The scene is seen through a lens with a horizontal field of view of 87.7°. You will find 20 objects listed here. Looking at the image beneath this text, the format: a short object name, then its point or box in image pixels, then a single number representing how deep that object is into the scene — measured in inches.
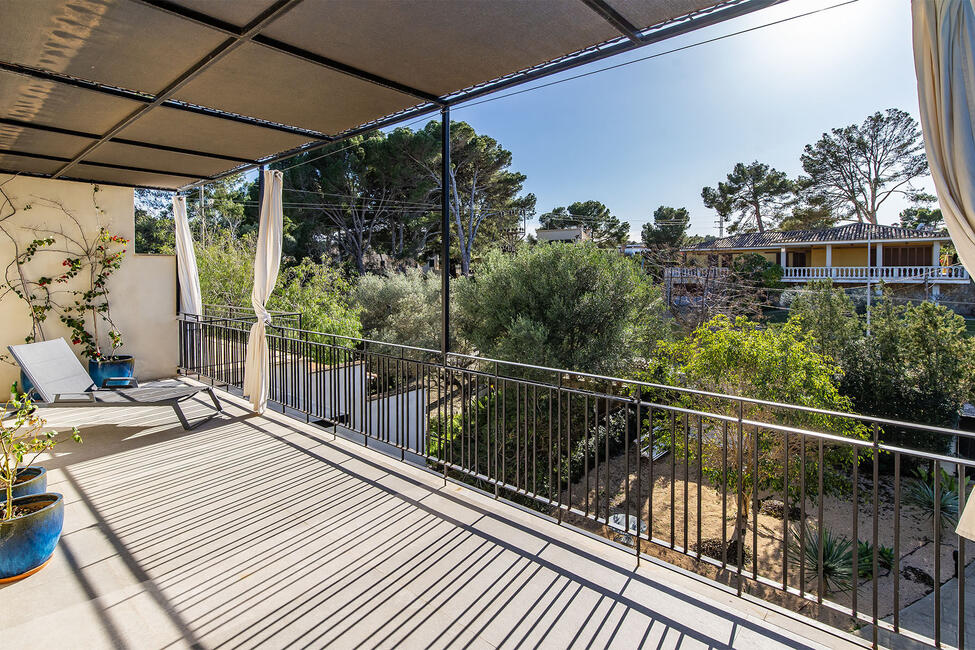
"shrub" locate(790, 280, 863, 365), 339.9
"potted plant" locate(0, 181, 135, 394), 221.6
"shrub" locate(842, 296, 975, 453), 294.7
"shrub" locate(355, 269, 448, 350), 549.6
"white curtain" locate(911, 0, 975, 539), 66.0
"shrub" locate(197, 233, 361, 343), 420.8
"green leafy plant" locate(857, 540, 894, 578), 186.5
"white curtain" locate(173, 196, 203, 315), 258.5
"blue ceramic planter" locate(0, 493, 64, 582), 87.7
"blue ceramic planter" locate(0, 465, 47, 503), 100.9
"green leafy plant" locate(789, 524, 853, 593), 170.7
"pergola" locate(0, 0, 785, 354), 92.2
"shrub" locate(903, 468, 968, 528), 236.5
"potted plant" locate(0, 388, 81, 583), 87.9
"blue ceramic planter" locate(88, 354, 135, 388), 230.7
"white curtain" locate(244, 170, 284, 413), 192.7
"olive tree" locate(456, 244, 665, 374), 350.9
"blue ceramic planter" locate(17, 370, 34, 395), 199.5
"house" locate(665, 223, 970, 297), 812.6
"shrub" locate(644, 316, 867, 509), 216.4
